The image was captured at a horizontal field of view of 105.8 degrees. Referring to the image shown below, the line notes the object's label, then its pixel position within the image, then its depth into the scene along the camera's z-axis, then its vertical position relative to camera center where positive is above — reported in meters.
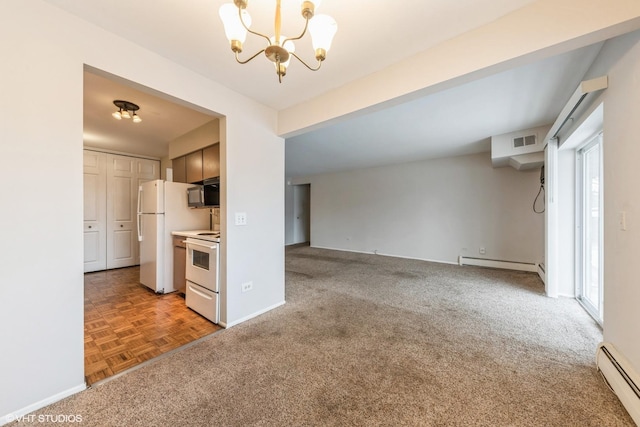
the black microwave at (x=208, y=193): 3.36 +0.27
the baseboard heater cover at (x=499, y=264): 4.51 -1.01
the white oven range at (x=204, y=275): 2.49 -0.69
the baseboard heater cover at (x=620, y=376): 1.32 -1.00
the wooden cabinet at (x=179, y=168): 3.87 +0.73
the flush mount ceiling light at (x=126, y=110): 2.73 +1.22
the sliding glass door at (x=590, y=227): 2.52 -0.17
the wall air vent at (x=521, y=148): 3.60 +1.01
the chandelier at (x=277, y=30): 1.14 +0.89
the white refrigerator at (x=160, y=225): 3.36 -0.17
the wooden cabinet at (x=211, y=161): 3.24 +0.71
